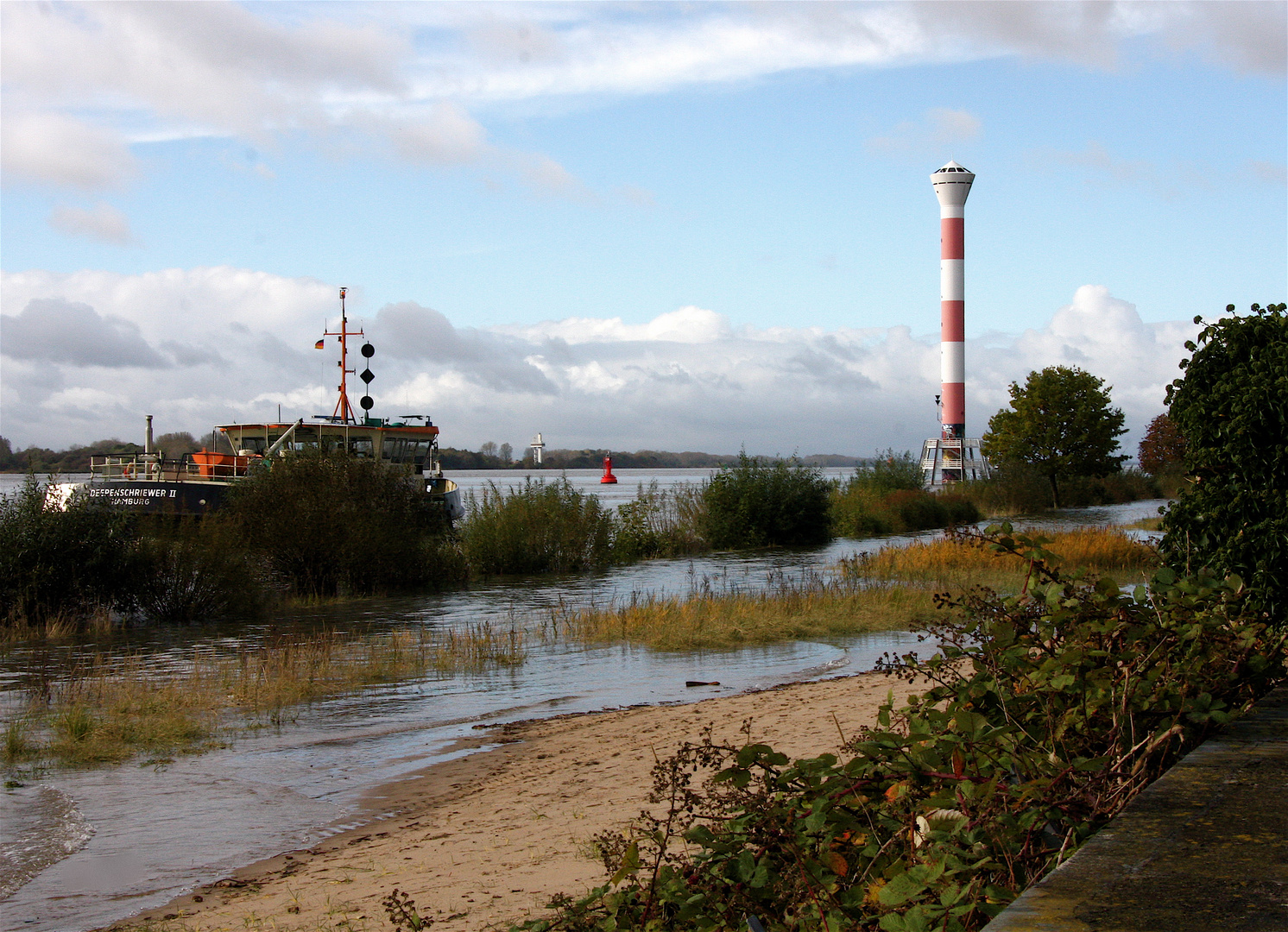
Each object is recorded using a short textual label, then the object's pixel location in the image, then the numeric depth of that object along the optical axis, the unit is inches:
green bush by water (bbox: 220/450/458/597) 906.7
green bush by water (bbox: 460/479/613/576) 1096.2
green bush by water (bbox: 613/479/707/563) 1251.0
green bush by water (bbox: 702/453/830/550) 1398.9
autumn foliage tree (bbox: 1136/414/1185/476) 2849.4
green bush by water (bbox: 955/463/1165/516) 2044.8
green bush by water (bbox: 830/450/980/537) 1642.5
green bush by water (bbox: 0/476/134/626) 720.3
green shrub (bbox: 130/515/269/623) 783.1
